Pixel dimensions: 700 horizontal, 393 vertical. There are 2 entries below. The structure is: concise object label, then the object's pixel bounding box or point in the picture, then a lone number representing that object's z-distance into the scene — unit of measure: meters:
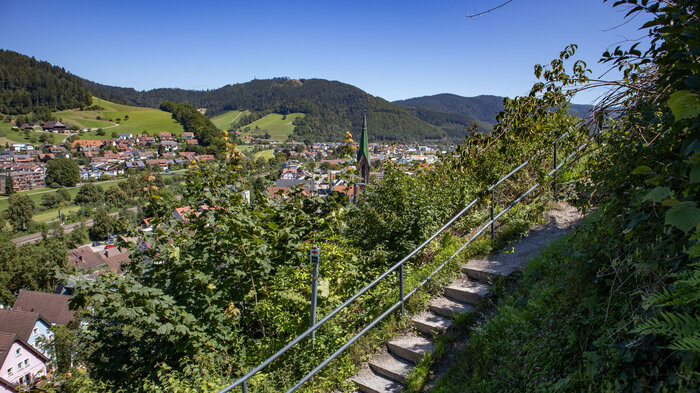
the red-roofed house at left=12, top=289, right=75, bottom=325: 31.44
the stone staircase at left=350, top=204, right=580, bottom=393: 3.89
